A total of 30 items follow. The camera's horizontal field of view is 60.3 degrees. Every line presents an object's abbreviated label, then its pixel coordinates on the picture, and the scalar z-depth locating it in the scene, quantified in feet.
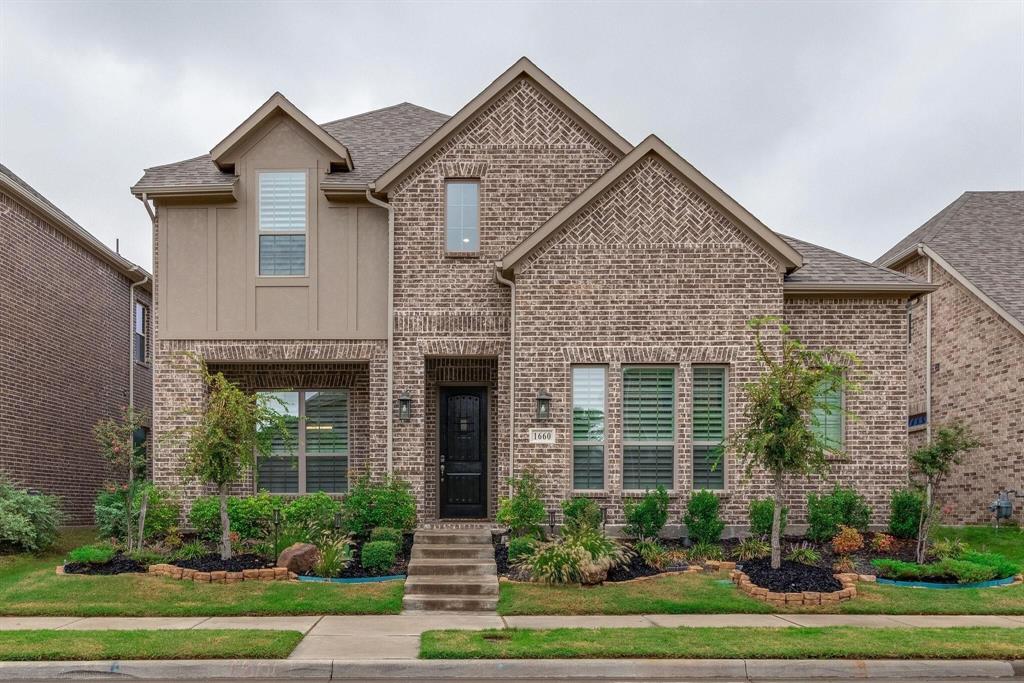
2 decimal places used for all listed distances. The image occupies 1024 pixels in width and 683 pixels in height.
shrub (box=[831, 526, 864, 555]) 43.75
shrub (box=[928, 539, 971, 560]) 41.84
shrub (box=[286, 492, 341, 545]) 44.47
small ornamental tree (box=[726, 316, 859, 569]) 37.52
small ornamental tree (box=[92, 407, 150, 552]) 43.60
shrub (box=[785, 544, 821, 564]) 41.50
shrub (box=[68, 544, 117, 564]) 40.98
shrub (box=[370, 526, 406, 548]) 42.96
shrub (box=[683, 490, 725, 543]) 44.09
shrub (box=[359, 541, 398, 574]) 40.24
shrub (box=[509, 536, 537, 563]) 40.75
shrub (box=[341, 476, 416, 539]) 45.65
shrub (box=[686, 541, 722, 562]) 42.37
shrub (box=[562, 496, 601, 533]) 43.65
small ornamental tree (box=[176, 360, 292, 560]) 40.78
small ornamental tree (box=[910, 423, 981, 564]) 42.29
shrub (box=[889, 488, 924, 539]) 45.88
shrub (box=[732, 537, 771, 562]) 42.19
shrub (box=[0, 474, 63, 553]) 44.68
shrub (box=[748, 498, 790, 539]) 44.29
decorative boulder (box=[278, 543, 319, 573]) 40.04
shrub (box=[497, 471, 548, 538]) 43.60
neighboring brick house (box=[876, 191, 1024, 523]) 54.54
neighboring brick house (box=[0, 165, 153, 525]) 53.16
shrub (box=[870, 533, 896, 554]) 43.93
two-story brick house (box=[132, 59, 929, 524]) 46.01
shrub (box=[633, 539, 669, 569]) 41.16
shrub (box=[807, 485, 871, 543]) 45.19
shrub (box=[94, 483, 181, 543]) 45.96
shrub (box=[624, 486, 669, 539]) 44.24
